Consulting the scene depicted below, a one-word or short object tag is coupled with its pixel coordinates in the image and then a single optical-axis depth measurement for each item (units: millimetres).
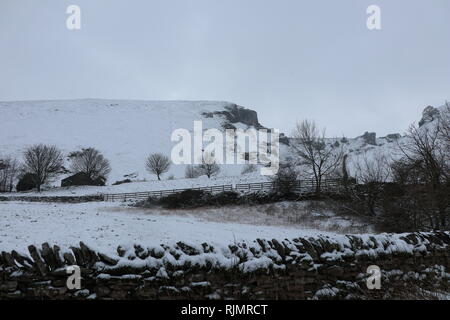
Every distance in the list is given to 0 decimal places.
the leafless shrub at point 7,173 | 49981
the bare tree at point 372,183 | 24297
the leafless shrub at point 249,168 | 62478
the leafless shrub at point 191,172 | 60656
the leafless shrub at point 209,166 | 59228
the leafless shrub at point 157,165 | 58281
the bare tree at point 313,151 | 34628
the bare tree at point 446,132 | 18312
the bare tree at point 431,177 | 17172
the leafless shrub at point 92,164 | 53766
